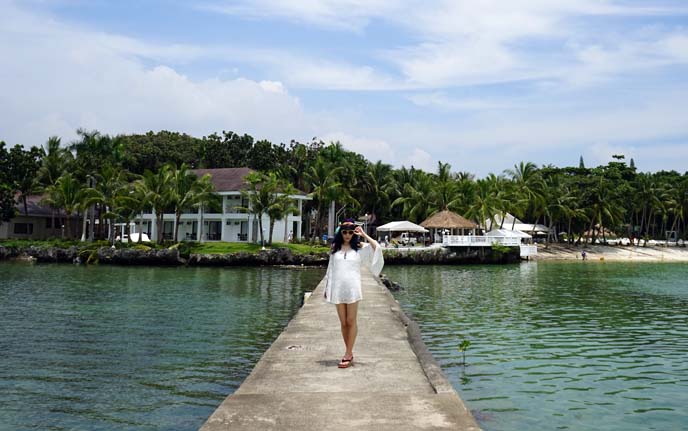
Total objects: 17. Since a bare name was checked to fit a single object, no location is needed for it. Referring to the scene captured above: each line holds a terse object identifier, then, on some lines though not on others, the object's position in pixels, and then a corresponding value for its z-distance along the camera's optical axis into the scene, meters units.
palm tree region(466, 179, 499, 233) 65.75
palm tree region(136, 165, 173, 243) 53.38
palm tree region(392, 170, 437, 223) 69.62
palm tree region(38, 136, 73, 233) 60.94
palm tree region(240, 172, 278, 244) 55.03
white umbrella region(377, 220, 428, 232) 61.22
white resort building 61.44
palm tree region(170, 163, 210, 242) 54.58
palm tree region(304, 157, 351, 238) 61.66
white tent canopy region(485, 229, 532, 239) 64.75
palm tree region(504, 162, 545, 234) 71.69
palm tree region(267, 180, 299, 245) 54.59
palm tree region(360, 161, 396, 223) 72.19
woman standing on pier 8.86
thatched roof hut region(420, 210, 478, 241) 60.88
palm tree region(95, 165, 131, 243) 53.97
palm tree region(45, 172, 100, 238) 54.94
